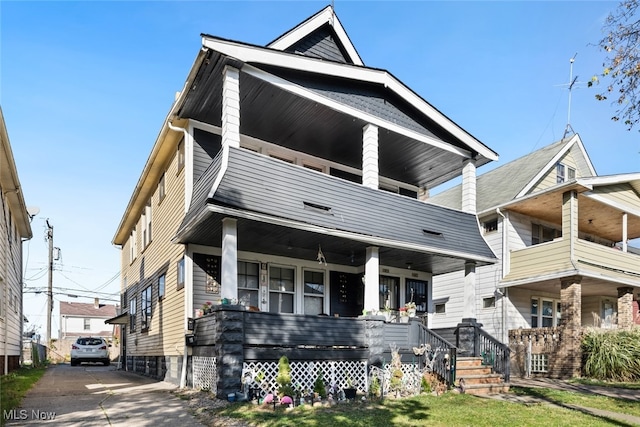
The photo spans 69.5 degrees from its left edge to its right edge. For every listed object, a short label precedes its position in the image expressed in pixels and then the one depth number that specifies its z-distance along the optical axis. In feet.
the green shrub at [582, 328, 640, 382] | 46.34
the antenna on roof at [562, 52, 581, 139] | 71.30
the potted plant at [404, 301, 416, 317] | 39.75
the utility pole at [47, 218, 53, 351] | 107.91
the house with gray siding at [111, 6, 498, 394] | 31.89
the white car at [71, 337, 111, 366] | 78.07
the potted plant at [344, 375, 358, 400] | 31.53
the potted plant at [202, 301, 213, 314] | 34.36
